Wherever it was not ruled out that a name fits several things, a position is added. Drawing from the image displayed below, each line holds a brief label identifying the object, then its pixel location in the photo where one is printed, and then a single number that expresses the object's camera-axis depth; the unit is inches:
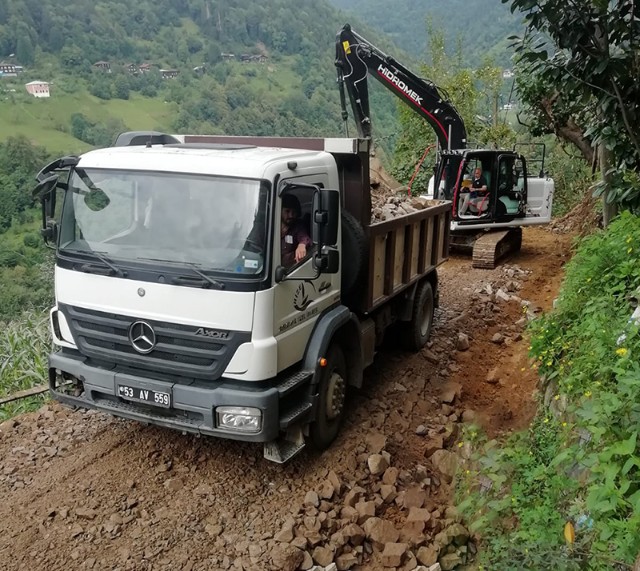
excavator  418.6
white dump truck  152.8
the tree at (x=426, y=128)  757.9
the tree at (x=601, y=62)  184.1
